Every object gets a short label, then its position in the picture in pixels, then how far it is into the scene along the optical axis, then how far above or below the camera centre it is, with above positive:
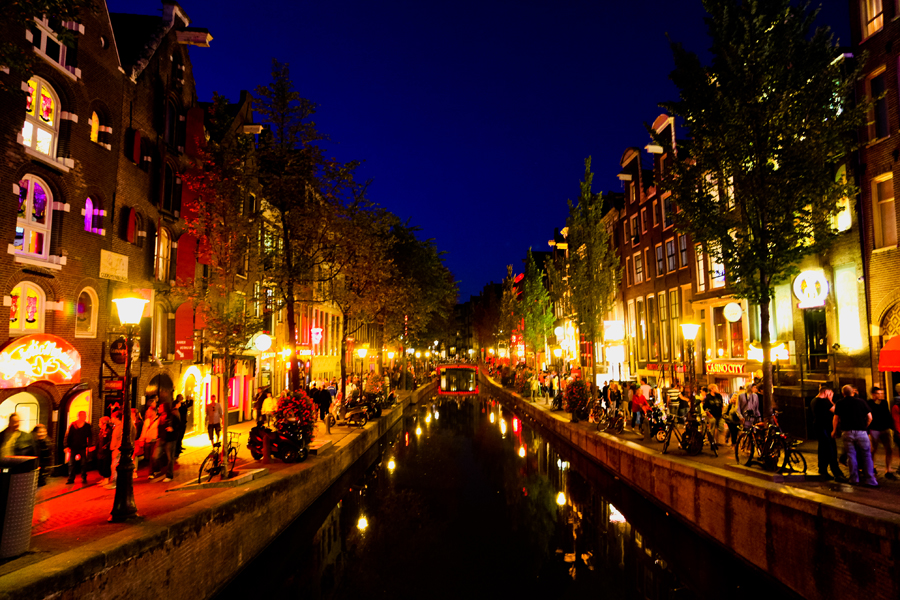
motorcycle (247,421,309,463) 15.20 -2.47
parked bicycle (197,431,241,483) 12.41 -2.48
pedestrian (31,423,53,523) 9.89 -2.50
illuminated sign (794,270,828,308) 18.61 +1.88
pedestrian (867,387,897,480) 11.09 -1.51
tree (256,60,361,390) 21.28 +6.49
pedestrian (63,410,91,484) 12.99 -2.00
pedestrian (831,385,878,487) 10.09 -1.53
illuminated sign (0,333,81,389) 12.39 -0.19
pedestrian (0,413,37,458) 9.02 -1.39
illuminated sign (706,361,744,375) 24.99 -0.97
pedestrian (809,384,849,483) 10.76 -1.77
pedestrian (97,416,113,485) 12.78 -2.20
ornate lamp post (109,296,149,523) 8.74 -1.66
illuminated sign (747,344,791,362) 20.64 -0.21
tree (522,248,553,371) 53.06 +3.28
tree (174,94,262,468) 18.30 +4.01
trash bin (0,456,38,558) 6.96 -1.84
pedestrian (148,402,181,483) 13.11 -2.23
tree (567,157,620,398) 31.05 +4.51
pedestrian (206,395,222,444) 17.41 -2.02
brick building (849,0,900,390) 16.48 +5.06
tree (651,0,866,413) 13.88 +5.23
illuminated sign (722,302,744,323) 23.31 +1.41
